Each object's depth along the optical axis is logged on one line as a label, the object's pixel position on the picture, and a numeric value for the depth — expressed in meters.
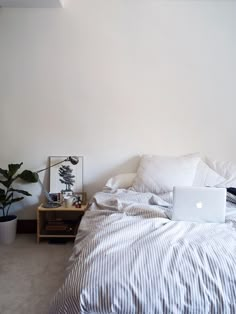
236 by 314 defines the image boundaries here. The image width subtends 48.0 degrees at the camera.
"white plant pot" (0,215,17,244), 2.75
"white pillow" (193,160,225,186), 2.67
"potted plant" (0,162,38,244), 2.77
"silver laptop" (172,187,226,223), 1.77
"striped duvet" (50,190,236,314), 1.10
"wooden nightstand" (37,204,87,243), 2.77
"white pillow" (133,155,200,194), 2.62
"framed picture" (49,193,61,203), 2.95
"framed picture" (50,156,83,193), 3.01
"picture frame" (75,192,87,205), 2.97
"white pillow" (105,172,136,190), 2.82
